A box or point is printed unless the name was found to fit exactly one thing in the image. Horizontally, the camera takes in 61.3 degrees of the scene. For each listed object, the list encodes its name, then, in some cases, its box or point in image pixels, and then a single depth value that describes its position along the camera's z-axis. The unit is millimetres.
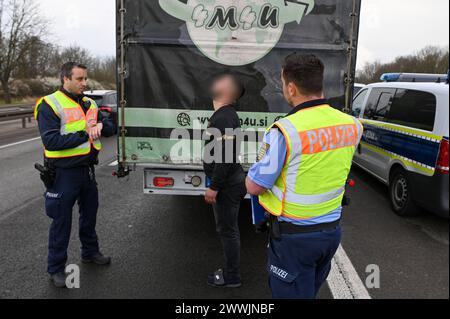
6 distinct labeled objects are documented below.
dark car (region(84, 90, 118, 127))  13988
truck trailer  3855
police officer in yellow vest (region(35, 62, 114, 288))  3408
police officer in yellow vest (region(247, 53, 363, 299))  1960
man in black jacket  3121
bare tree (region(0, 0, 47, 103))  35688
